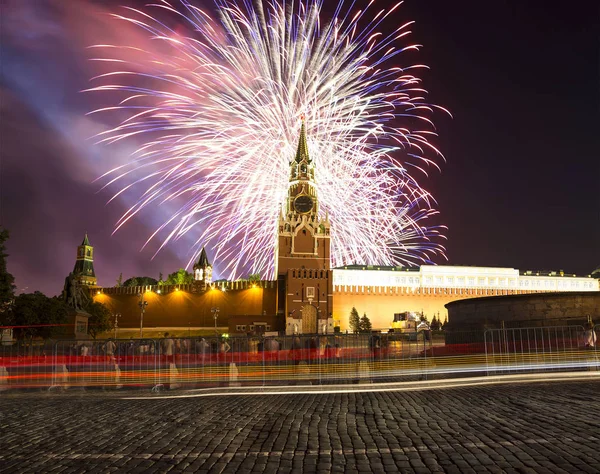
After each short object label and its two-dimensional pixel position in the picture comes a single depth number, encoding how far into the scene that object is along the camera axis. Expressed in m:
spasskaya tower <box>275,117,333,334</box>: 53.59
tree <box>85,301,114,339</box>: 49.09
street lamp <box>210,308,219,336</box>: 52.77
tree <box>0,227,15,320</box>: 29.13
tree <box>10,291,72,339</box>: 36.03
